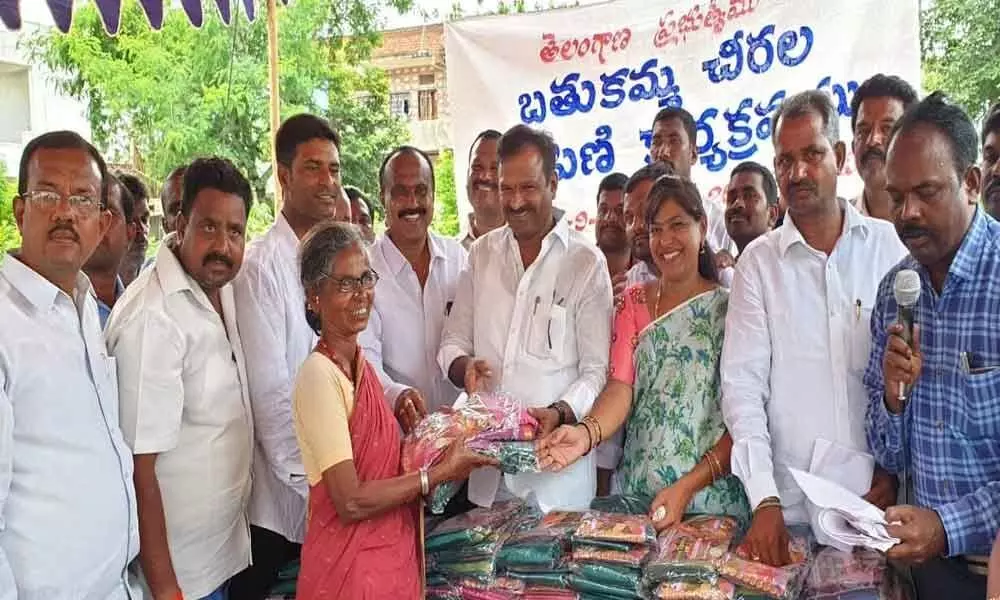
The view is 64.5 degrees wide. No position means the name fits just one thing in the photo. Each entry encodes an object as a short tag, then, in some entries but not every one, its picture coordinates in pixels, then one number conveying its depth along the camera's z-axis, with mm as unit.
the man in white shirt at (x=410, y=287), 2994
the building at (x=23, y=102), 13758
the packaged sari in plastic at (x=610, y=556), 1997
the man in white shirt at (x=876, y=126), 2977
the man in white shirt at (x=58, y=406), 1738
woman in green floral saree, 2258
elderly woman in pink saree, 1925
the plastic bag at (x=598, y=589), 1995
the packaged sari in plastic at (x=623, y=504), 2227
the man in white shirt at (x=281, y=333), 2395
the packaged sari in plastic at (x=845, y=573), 1911
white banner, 4418
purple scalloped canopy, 3135
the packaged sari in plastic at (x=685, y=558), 1915
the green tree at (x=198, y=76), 8711
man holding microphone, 1813
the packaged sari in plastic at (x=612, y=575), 1982
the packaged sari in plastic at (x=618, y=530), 2029
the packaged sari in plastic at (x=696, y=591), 1873
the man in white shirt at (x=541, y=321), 2428
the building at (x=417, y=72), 13578
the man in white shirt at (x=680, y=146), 3779
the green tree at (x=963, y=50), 7082
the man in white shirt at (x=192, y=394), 2064
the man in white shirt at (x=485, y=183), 3592
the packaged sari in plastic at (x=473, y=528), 2131
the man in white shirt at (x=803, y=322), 2162
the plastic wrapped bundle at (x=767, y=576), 1857
